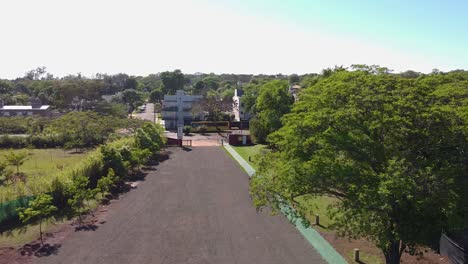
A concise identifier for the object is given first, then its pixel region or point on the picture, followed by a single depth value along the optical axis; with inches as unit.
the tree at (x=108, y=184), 990.5
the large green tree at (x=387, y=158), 444.1
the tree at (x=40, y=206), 720.8
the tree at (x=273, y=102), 1820.9
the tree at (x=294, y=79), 6181.1
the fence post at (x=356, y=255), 644.7
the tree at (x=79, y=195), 859.3
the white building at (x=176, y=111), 2933.1
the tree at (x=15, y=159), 1267.5
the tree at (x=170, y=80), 5167.3
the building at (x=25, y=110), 3302.2
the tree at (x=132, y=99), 4234.7
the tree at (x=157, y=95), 4788.4
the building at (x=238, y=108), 3147.1
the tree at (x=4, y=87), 4606.3
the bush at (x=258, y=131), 2034.9
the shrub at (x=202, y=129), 2696.9
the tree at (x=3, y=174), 1152.8
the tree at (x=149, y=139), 1552.7
